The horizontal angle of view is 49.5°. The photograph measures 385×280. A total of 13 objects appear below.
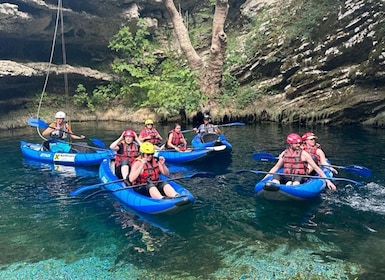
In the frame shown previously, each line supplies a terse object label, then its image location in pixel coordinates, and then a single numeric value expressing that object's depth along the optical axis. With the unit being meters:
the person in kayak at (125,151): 9.15
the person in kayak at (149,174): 7.71
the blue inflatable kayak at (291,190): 7.62
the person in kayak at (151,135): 11.99
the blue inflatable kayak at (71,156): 11.64
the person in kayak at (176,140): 12.30
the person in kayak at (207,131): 13.50
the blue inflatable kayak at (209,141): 12.05
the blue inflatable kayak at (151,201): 7.12
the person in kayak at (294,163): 8.15
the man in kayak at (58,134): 12.75
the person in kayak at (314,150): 9.30
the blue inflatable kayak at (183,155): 11.67
